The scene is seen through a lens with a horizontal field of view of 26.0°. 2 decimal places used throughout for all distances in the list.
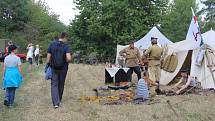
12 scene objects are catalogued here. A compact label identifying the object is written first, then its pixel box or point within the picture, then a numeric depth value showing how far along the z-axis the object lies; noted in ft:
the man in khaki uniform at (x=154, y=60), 45.06
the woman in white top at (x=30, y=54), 87.06
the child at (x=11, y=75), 34.99
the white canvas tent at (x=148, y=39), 80.43
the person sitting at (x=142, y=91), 38.14
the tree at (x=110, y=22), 143.84
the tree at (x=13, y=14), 205.57
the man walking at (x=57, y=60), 34.47
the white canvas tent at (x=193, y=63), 48.96
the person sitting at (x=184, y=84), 43.51
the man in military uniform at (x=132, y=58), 48.55
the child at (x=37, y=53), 91.35
